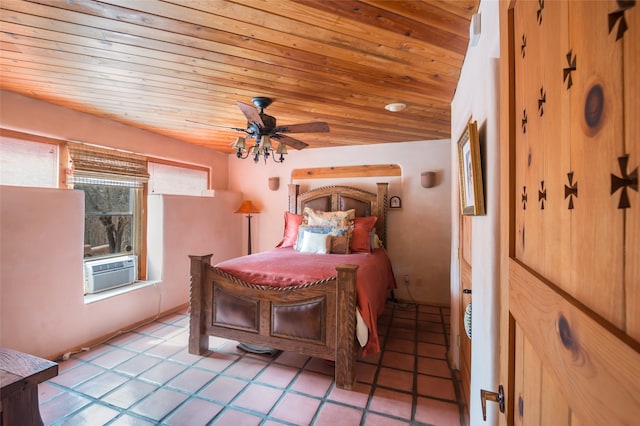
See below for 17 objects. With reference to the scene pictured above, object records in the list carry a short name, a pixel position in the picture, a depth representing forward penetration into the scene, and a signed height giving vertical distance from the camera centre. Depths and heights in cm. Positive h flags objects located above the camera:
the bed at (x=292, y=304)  208 -71
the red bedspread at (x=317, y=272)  215 -49
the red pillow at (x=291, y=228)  382 -19
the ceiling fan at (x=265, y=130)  237 +71
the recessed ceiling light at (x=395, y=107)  251 +95
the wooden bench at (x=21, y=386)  113 -70
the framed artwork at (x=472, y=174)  124 +19
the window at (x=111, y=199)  279 +17
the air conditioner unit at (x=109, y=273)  284 -62
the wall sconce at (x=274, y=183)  453 +49
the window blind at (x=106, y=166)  271 +49
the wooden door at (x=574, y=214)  32 +0
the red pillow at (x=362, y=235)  343 -25
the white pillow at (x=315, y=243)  326 -34
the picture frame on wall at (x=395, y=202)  396 +17
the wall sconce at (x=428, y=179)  374 +46
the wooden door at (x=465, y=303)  180 -61
